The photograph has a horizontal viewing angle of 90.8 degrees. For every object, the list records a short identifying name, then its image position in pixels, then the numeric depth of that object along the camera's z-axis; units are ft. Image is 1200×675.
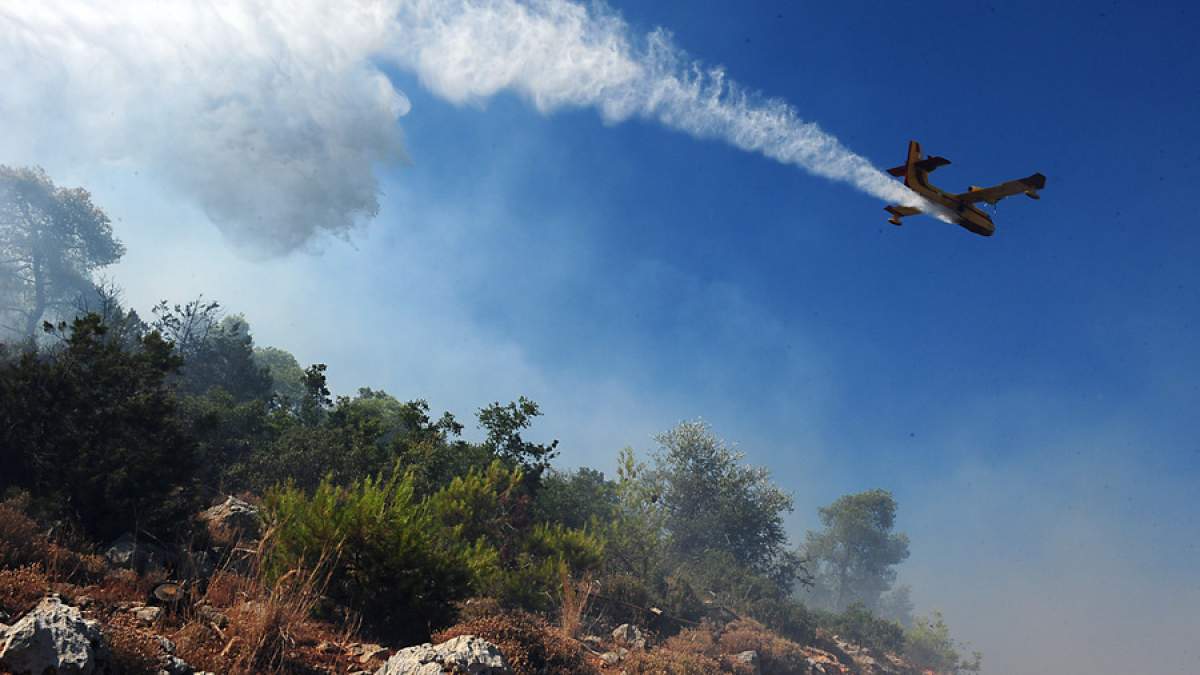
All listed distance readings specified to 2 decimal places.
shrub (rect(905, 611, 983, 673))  169.89
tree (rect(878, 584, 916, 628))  363.76
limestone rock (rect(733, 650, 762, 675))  63.09
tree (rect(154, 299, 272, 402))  141.69
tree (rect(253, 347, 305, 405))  234.17
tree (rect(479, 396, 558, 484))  81.26
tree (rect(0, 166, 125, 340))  259.80
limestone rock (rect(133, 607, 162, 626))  23.04
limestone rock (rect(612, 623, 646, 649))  52.44
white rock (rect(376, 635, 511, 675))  21.13
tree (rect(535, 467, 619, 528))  88.84
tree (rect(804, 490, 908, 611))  331.57
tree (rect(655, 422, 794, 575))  162.30
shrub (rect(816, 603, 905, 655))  127.34
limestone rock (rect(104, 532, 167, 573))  29.32
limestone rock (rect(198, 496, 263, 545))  38.50
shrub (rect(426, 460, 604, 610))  51.98
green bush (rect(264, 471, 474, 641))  28.68
